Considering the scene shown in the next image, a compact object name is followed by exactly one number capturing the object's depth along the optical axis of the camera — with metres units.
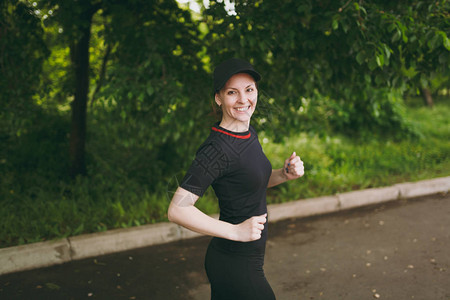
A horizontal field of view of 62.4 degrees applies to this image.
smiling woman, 1.70
